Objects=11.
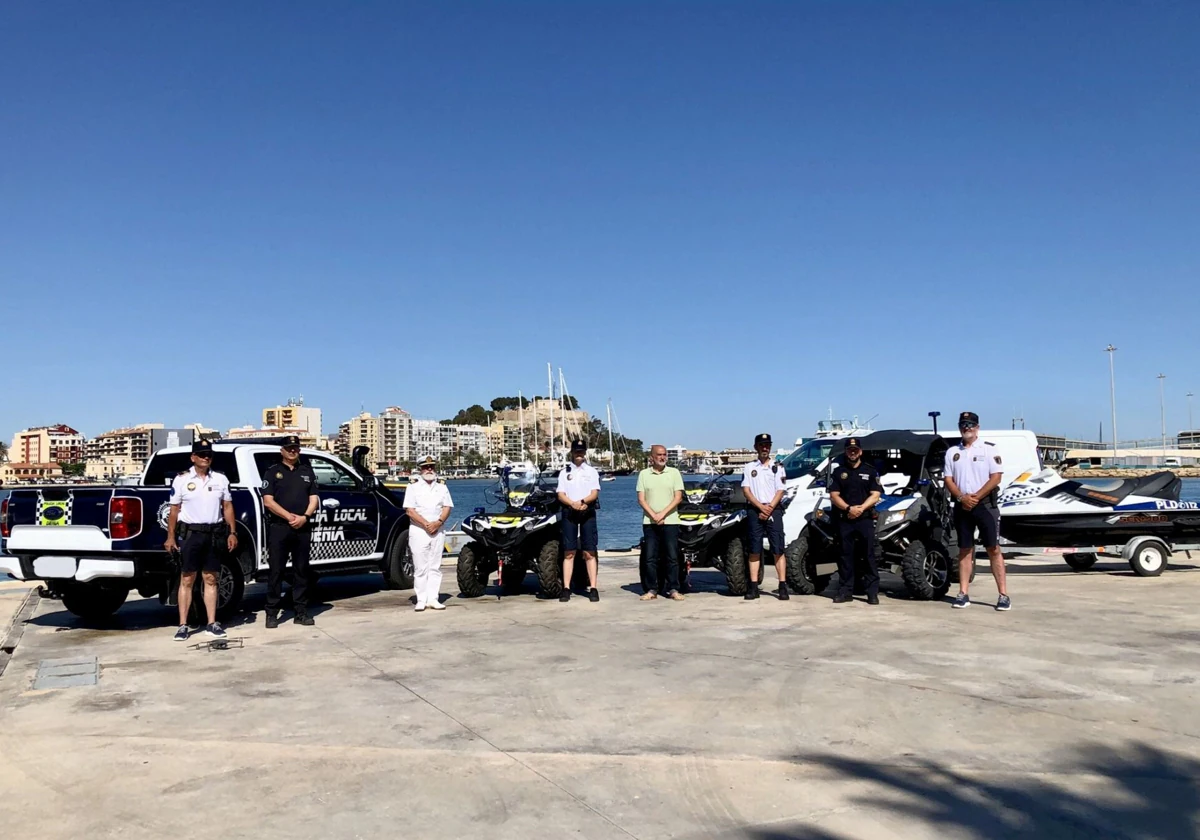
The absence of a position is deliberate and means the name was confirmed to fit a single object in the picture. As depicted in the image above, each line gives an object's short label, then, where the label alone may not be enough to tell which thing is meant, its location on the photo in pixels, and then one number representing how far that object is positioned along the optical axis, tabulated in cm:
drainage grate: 695
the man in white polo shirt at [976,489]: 995
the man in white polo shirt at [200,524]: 869
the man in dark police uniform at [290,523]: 951
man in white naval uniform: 1069
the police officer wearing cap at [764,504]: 1082
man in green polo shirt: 1102
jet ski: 1340
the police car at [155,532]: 895
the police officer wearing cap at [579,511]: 1098
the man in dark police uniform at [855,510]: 1048
